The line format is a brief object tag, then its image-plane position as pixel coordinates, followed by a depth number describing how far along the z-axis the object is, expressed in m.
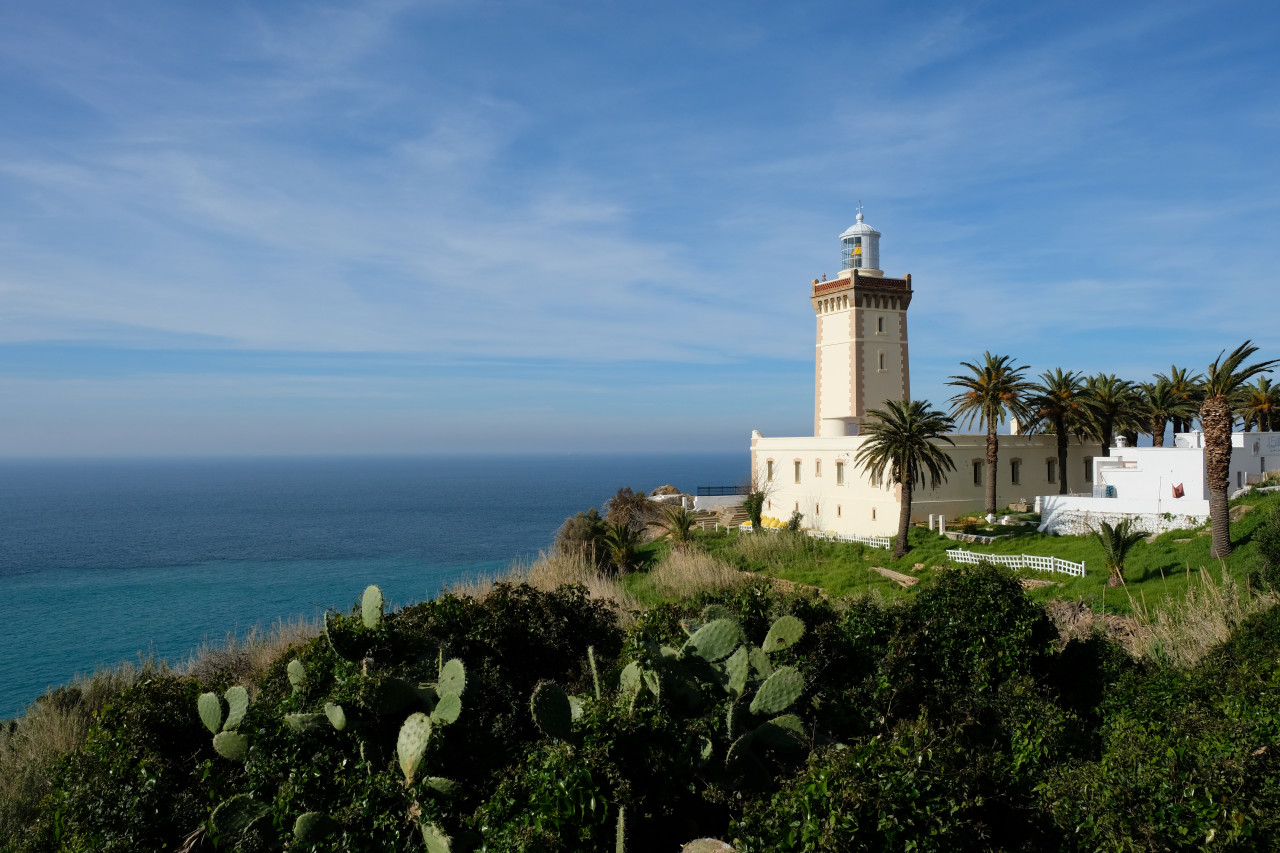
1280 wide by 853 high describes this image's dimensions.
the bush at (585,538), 34.12
